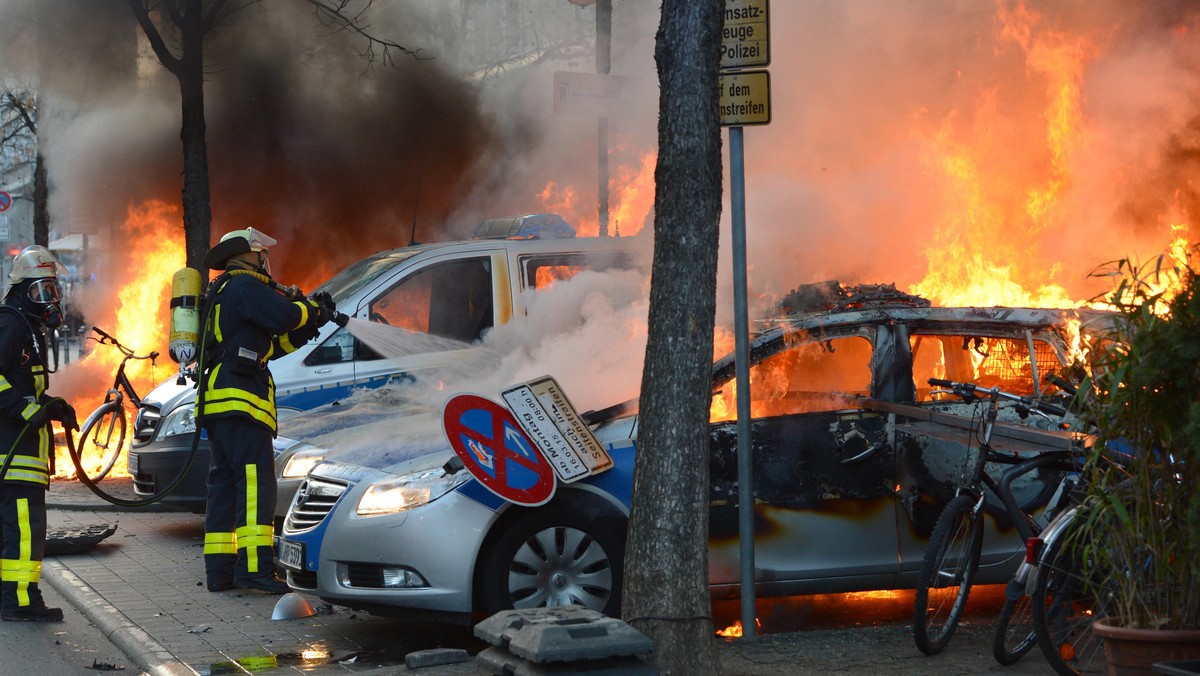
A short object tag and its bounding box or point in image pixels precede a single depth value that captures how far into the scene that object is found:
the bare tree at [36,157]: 19.22
